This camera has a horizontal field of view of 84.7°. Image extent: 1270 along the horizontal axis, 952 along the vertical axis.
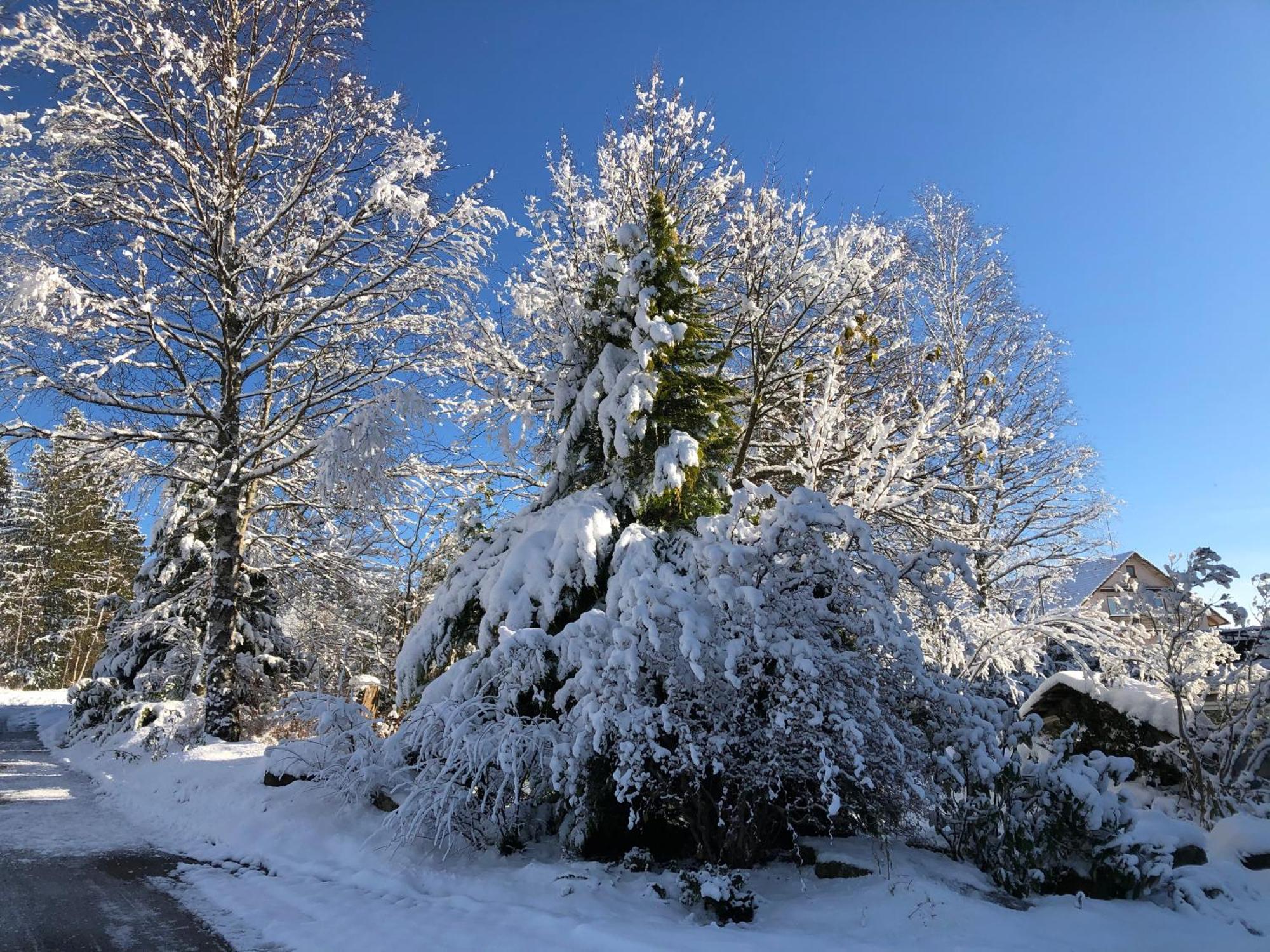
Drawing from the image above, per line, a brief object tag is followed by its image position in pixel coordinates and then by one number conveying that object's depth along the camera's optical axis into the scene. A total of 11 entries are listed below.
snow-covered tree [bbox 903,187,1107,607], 13.11
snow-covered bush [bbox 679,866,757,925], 3.90
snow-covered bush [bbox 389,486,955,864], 4.18
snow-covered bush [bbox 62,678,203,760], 9.64
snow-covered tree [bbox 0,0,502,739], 9.23
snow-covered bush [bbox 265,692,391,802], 5.77
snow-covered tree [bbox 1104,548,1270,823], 5.99
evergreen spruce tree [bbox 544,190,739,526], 6.68
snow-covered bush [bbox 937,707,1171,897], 4.31
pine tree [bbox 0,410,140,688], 30.81
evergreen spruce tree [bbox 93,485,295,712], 12.97
